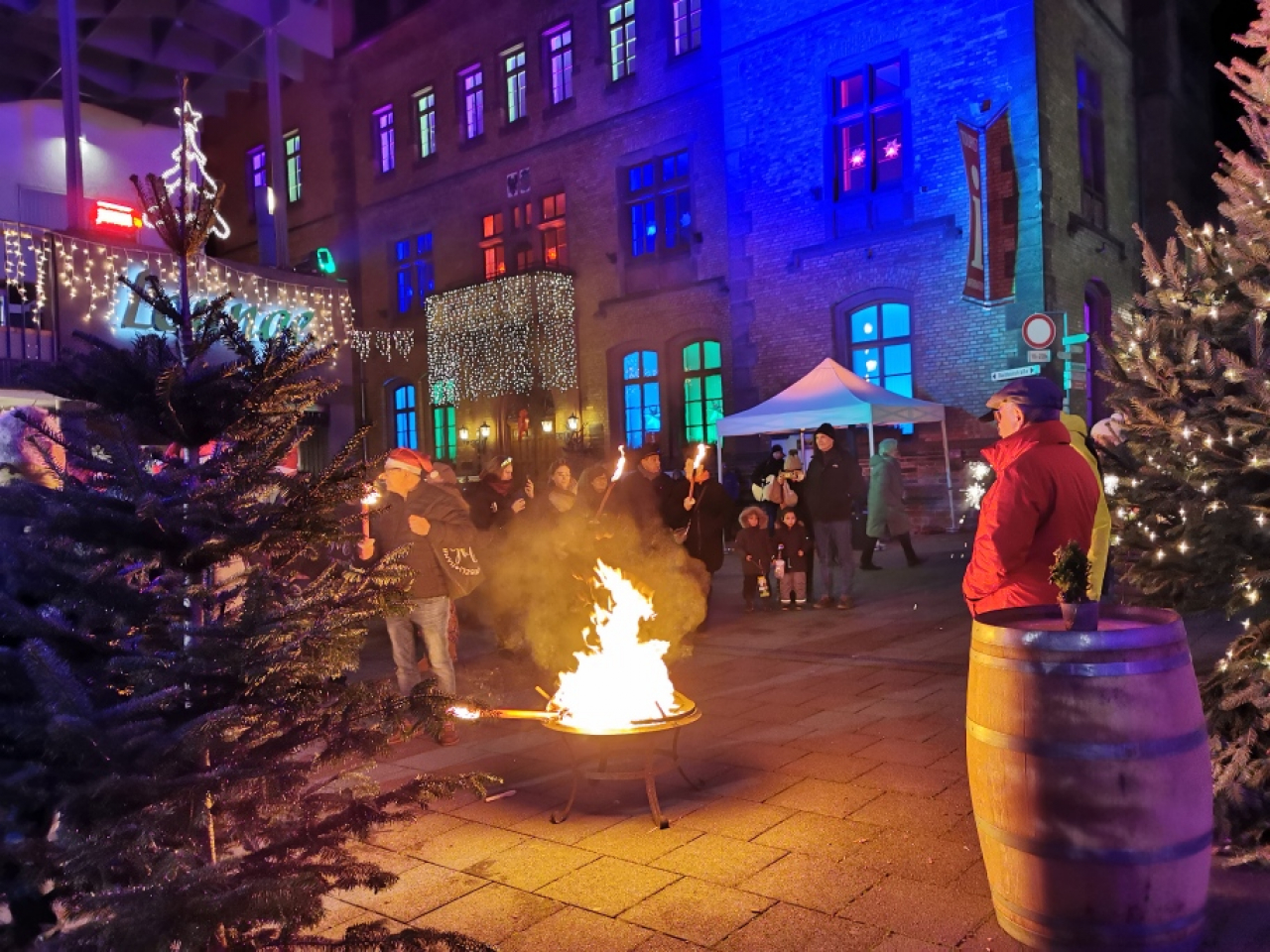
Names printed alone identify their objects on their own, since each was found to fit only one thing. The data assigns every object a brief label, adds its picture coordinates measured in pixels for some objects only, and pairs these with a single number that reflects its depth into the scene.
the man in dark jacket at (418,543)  6.25
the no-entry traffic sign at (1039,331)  11.73
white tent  14.92
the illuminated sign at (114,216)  11.82
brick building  16.47
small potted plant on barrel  3.08
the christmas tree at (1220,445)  3.74
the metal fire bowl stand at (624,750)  4.23
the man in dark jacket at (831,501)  10.33
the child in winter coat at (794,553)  10.60
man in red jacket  4.04
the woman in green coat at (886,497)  12.88
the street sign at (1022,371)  13.85
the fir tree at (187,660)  2.10
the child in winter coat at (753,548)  10.59
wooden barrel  2.89
